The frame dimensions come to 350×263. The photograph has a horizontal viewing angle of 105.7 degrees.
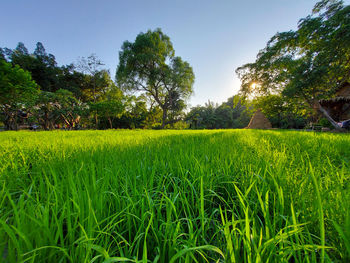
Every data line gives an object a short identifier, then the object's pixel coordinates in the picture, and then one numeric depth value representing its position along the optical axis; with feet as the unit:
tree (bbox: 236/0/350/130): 19.57
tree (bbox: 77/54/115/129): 63.47
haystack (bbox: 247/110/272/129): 54.44
